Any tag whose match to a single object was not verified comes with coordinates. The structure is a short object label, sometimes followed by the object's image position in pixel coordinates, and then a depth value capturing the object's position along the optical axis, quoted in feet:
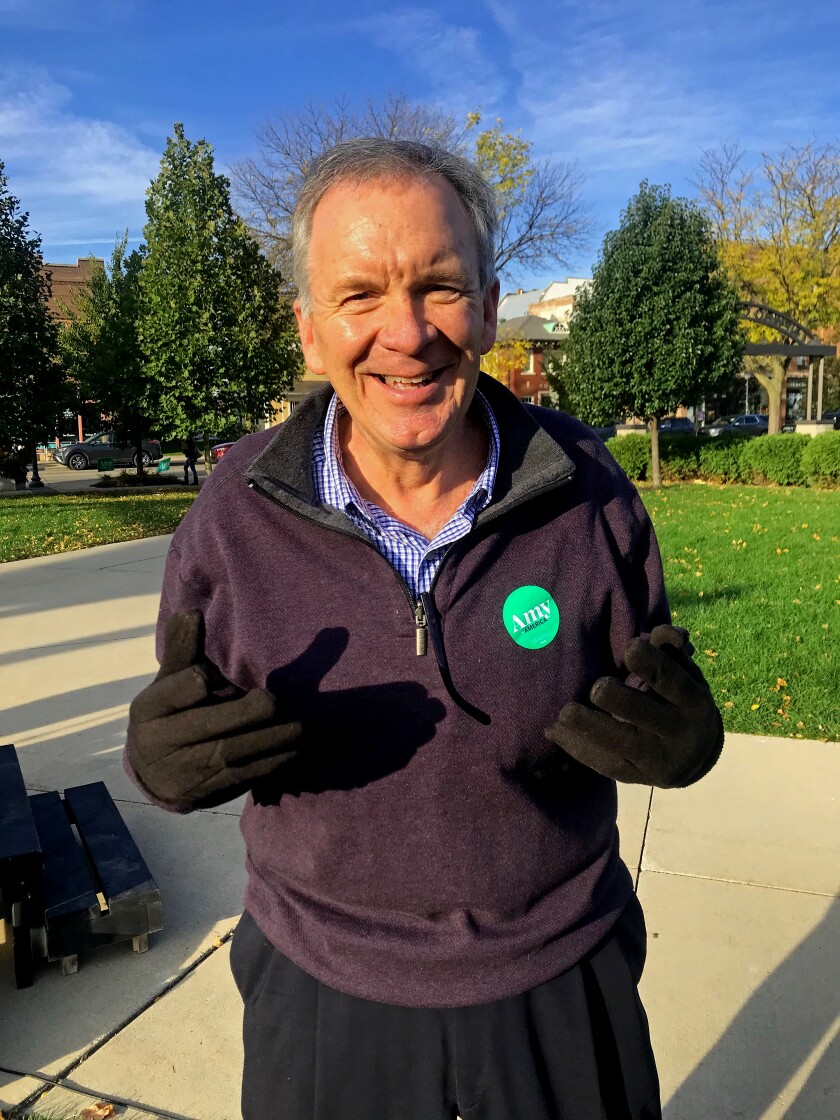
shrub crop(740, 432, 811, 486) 55.52
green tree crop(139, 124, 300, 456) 57.62
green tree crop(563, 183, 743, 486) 54.31
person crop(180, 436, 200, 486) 65.71
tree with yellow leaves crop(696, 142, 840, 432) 89.30
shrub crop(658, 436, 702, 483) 61.77
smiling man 4.16
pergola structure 67.10
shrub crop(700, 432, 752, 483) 58.54
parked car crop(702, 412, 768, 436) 122.40
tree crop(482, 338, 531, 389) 86.99
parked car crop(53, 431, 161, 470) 105.81
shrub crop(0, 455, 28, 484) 63.57
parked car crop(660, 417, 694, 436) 124.96
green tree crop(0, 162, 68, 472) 56.29
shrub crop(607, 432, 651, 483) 61.52
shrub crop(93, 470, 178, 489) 71.26
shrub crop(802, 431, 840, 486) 52.60
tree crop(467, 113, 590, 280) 83.10
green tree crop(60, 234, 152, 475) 64.03
